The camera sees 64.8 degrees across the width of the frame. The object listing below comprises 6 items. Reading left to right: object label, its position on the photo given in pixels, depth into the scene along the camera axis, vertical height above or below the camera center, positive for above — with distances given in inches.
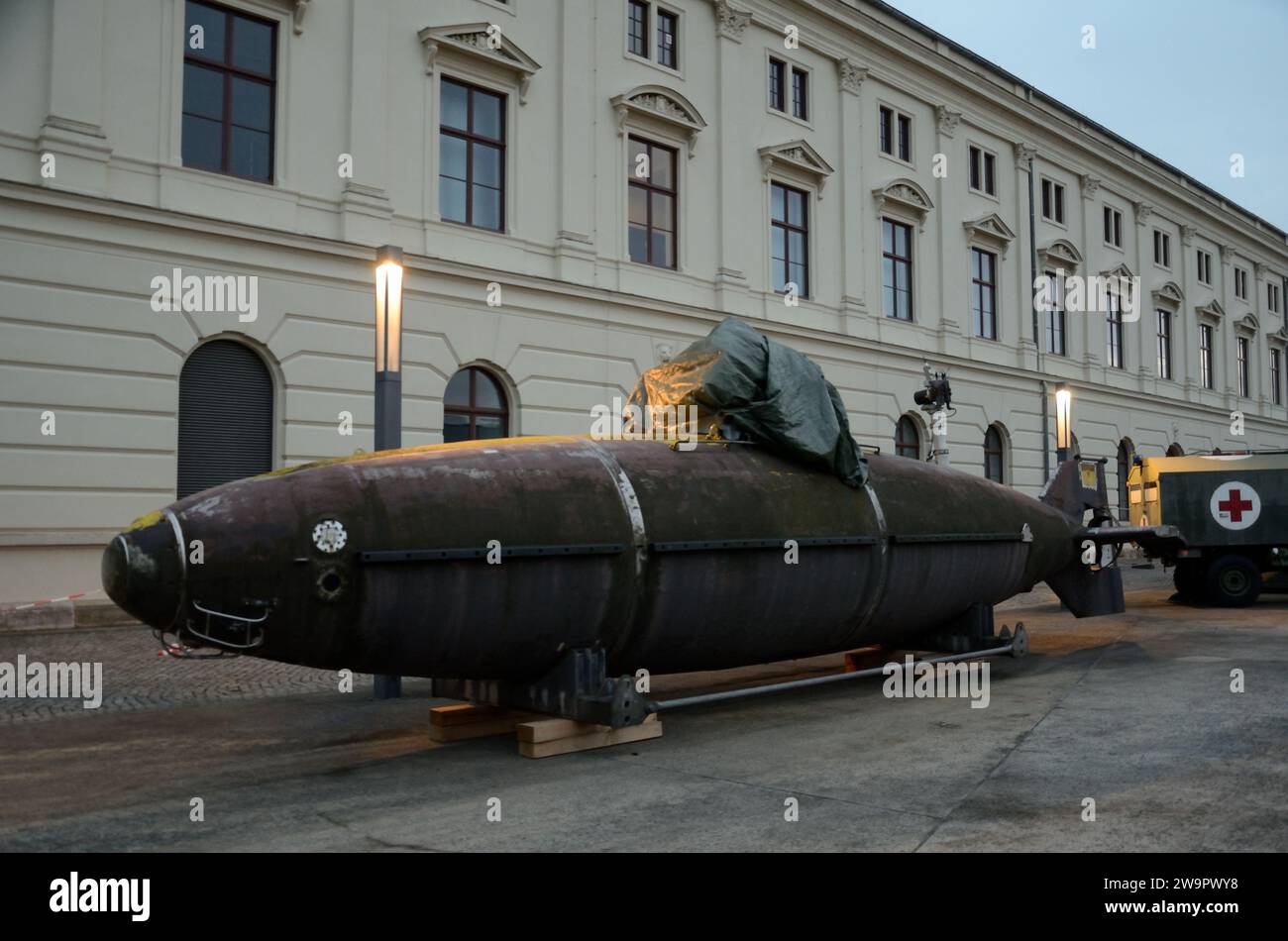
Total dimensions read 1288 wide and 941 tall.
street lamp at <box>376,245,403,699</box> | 377.7 +66.7
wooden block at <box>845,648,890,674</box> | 395.9 -51.5
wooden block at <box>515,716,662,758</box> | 267.1 -56.8
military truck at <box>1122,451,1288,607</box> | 690.2 +3.8
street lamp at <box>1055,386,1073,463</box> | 751.7 +85.0
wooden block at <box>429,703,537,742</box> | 291.4 -56.9
